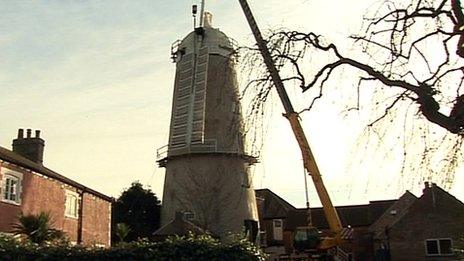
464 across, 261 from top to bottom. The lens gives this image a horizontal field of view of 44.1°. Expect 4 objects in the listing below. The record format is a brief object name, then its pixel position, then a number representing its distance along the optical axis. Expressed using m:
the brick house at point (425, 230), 41.38
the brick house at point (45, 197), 24.12
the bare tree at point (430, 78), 10.85
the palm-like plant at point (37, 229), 20.83
